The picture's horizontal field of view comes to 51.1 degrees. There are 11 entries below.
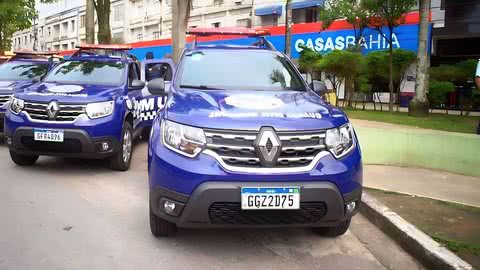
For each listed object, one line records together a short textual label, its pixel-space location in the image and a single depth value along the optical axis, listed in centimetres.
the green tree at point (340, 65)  1547
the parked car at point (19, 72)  947
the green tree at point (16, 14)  2441
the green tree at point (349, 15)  1975
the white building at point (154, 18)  3334
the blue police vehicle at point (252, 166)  378
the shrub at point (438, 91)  1594
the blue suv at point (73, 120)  672
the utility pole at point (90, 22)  2052
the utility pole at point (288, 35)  1625
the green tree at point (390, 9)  1602
